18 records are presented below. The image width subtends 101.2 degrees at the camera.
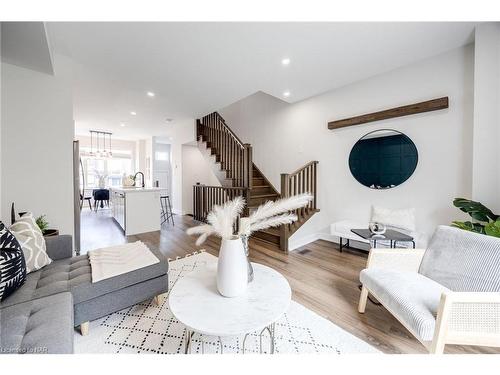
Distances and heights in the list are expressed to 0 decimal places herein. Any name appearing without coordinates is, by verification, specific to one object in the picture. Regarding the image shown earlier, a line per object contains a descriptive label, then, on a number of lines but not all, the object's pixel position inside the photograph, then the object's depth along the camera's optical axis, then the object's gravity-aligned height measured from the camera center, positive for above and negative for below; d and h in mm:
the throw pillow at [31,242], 1536 -463
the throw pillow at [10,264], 1209 -511
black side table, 2330 -630
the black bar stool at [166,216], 5355 -959
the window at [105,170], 8234 +535
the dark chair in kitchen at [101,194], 6860 -394
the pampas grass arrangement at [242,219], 1213 -216
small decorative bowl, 2416 -543
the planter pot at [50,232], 2326 -580
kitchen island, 4199 -586
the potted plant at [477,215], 2125 -340
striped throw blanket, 1562 -663
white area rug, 1370 -1102
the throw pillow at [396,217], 2883 -503
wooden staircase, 3611 +33
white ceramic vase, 1167 -483
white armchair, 1092 -711
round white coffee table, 962 -666
